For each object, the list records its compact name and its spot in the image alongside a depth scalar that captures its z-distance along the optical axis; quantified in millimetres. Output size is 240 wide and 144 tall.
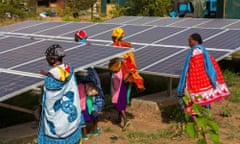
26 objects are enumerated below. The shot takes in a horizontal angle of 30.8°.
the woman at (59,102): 4441
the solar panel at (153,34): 9550
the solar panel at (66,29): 11234
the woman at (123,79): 6684
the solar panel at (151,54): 7875
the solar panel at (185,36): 9039
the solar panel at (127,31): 10202
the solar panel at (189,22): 11285
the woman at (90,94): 6160
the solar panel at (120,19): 12762
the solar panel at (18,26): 12320
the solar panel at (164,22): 11750
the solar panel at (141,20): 12472
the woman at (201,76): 6188
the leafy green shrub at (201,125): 3027
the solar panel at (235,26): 10205
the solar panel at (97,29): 10818
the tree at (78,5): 26319
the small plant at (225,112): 7645
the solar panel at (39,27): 11833
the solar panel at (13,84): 4996
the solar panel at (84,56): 5855
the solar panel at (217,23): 10705
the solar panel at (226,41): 8309
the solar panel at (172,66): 7172
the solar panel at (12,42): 7492
